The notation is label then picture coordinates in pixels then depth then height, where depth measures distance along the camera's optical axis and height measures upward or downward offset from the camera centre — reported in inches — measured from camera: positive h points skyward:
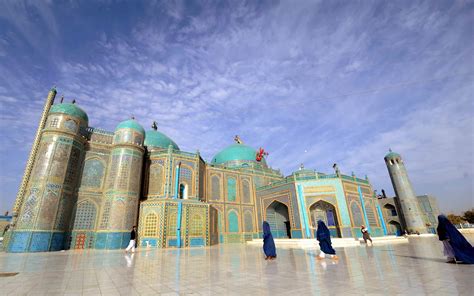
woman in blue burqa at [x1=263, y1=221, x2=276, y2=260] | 353.7 -12.0
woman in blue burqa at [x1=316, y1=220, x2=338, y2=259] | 337.4 -10.1
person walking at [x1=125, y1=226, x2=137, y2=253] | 516.7 +6.1
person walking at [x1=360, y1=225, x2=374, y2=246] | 600.7 -8.6
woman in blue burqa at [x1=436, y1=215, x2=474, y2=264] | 245.9 -17.9
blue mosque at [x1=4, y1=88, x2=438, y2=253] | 660.7 +147.5
